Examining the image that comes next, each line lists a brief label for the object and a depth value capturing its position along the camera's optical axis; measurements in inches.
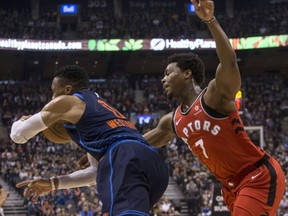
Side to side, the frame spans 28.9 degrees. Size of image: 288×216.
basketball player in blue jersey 141.1
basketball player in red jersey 167.2
